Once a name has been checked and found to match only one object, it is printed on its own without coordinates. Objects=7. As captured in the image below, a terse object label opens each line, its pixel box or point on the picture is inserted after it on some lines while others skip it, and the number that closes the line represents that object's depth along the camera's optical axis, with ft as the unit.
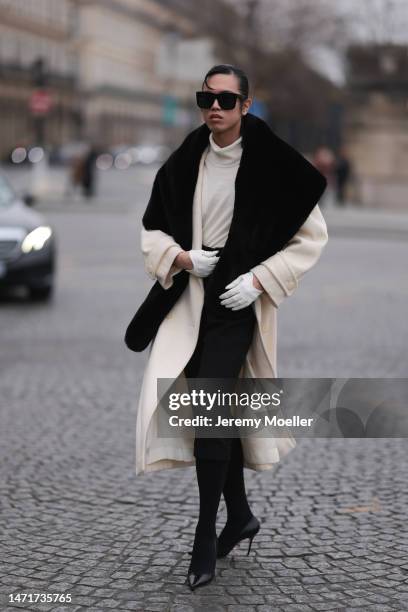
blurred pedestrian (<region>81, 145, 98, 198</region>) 119.24
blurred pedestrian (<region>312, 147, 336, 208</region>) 101.91
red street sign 112.06
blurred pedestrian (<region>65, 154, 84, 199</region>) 120.35
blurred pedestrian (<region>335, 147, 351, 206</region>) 104.88
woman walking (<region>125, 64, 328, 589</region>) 12.96
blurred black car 38.93
